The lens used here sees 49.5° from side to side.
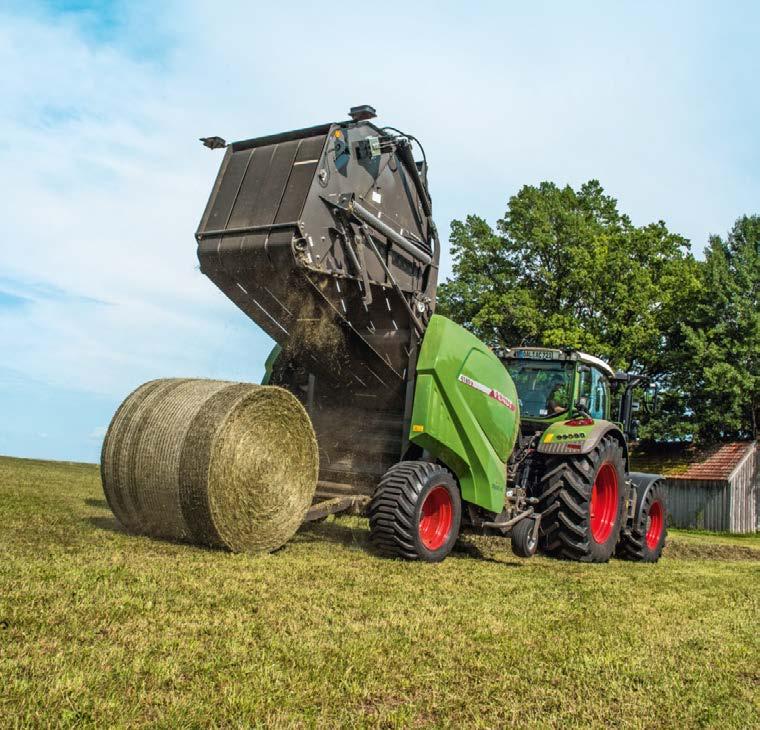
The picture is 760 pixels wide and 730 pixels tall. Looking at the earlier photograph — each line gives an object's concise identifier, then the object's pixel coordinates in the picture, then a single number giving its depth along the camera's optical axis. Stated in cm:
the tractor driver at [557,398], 1010
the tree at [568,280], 3102
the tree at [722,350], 2938
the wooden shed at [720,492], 2823
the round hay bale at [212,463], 646
